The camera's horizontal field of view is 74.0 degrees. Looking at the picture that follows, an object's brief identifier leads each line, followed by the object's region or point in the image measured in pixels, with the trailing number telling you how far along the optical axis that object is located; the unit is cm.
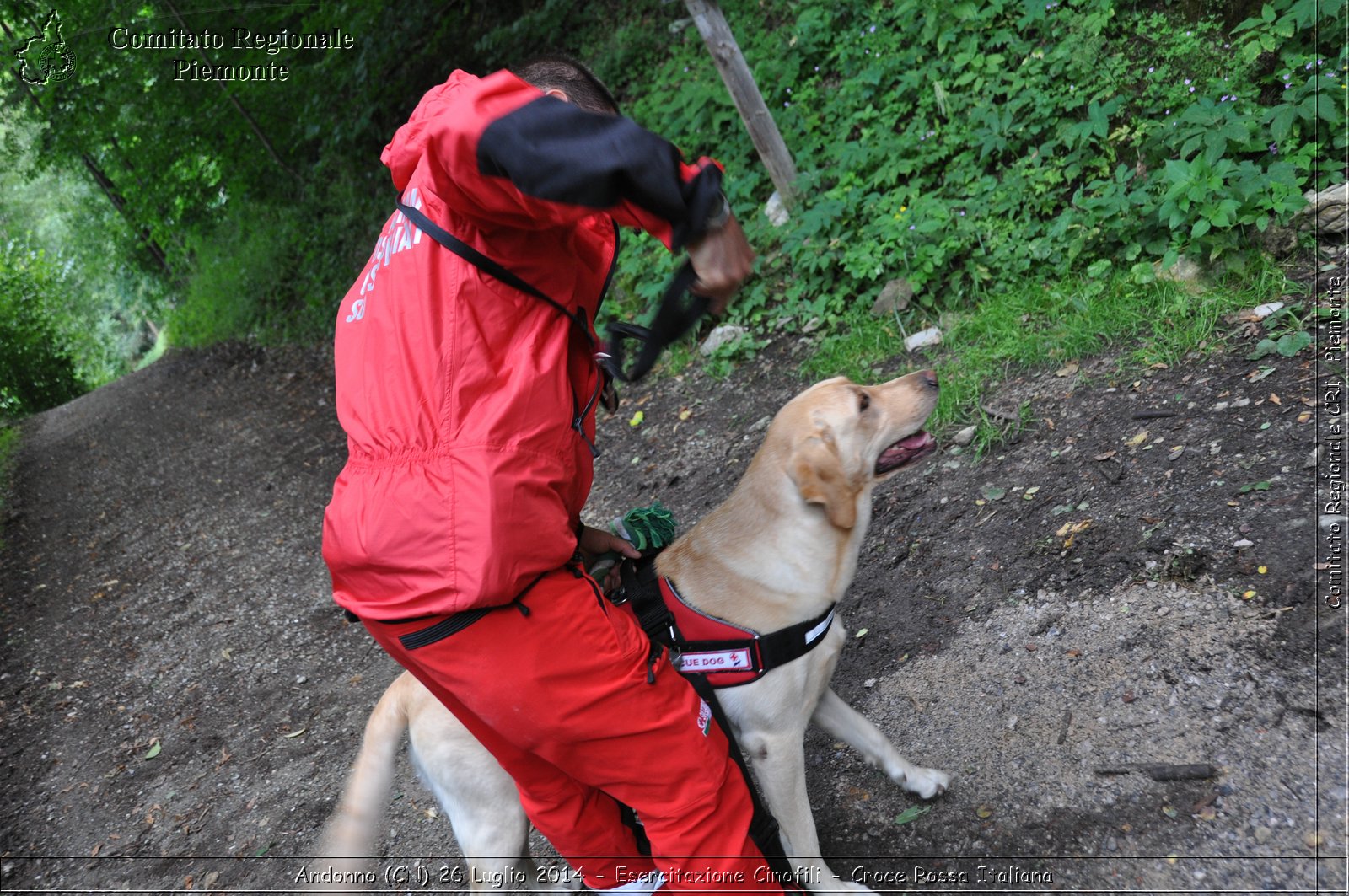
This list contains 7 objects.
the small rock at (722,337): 635
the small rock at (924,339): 527
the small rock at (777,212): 645
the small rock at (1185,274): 445
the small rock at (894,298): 556
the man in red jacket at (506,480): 191
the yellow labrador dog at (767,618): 271
